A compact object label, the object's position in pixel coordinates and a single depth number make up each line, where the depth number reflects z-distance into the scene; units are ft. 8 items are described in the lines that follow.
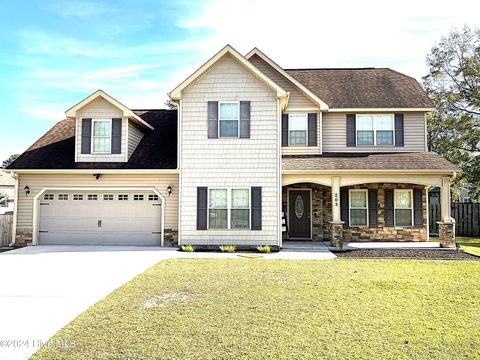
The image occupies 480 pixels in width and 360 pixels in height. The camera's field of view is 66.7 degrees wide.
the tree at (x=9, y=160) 179.20
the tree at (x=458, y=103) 74.33
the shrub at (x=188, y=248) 43.16
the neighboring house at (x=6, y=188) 113.26
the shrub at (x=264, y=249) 42.53
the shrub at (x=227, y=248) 42.93
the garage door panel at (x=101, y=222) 47.60
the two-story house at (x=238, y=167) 44.68
